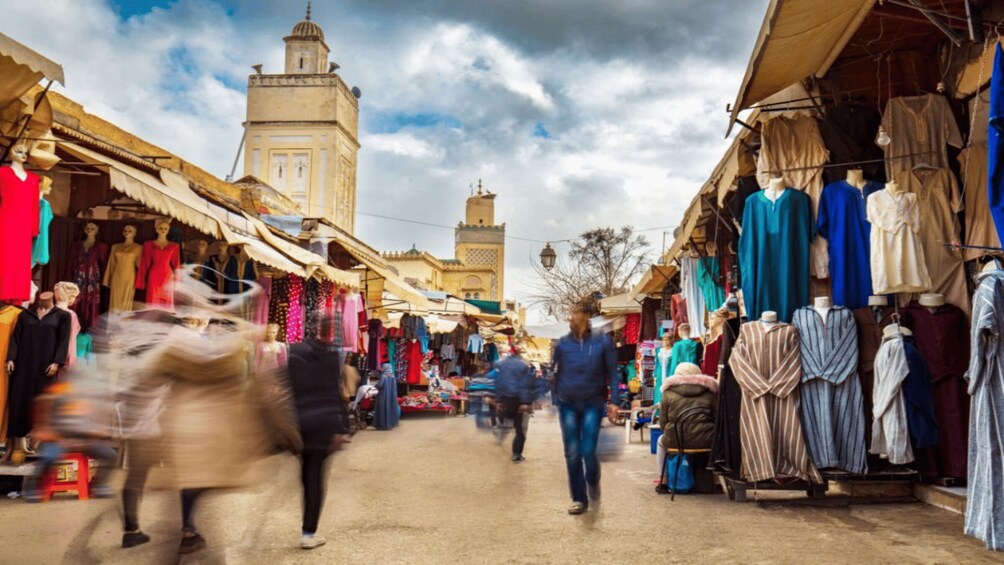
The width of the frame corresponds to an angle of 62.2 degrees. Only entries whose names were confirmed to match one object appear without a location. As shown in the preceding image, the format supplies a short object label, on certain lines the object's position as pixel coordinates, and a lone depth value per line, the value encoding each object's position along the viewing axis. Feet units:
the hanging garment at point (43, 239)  23.02
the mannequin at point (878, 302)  23.24
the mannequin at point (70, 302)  24.62
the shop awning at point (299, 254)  32.76
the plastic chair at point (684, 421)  25.54
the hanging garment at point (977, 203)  21.01
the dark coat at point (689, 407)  25.68
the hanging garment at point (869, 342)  23.49
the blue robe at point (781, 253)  24.66
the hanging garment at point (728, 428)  24.57
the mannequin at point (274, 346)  34.71
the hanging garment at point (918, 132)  23.18
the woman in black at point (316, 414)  17.31
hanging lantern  94.48
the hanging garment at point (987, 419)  16.40
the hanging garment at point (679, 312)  43.91
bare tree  109.19
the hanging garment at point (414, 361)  64.34
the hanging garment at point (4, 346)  23.59
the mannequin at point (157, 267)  27.55
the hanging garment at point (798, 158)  25.02
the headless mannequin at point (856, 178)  24.68
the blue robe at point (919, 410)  21.89
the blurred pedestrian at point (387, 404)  52.13
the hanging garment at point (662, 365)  40.57
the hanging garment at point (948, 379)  22.03
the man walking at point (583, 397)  21.79
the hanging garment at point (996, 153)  15.33
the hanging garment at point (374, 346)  54.13
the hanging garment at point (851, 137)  25.20
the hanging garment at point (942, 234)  22.88
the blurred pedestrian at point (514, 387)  30.48
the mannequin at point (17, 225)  20.97
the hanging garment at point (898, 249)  22.40
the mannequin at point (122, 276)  27.43
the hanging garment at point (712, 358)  32.22
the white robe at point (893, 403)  21.80
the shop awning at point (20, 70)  17.46
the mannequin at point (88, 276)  27.27
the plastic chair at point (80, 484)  23.31
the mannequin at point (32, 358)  23.77
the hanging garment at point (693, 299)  40.01
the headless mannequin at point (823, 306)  23.81
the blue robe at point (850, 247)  24.23
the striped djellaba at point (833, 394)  23.27
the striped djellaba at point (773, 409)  23.35
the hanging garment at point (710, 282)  36.17
